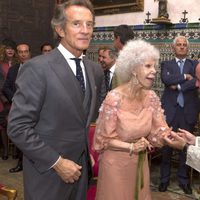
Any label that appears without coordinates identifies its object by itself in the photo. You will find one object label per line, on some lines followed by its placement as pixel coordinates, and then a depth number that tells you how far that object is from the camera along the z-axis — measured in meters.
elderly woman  2.91
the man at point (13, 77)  5.81
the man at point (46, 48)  6.25
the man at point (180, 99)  4.74
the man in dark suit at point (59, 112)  1.98
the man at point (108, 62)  4.98
